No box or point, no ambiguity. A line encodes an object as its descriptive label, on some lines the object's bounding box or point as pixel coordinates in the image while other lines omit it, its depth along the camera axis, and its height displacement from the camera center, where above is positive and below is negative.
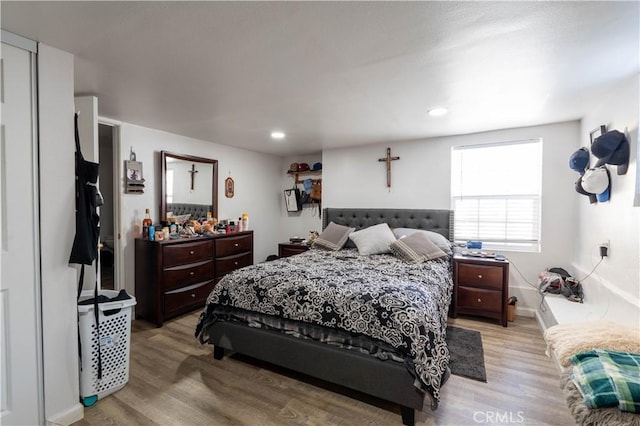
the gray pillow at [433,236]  3.48 -0.36
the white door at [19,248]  1.61 -0.24
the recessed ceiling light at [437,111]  2.86 +0.96
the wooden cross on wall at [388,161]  4.34 +0.69
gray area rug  2.33 -1.30
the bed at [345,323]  1.77 -0.81
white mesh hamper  1.95 -0.96
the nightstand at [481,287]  3.22 -0.89
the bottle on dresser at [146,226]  3.47 -0.23
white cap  2.39 +0.23
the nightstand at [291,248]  4.44 -0.64
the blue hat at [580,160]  2.82 +0.47
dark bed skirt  1.78 -1.08
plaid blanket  1.20 -0.76
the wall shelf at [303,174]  5.24 +0.61
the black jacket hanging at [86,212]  1.80 -0.04
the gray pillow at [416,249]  3.20 -0.46
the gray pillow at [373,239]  3.58 -0.40
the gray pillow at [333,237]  3.89 -0.41
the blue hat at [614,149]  2.14 +0.44
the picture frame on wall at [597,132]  2.49 +0.69
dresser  3.27 -0.80
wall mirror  3.79 +0.29
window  3.58 +0.18
